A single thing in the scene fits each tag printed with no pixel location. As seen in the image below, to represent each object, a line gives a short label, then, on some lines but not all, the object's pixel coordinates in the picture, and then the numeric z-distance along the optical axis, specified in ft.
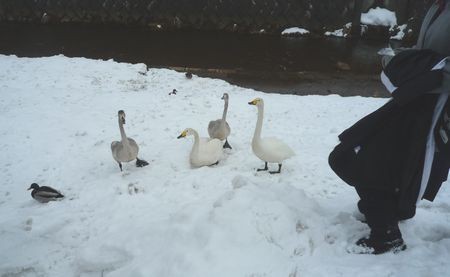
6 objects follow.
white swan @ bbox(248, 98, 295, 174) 17.47
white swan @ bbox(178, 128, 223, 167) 19.12
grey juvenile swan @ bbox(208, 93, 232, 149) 21.13
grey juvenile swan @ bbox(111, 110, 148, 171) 18.80
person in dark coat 9.06
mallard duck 16.44
